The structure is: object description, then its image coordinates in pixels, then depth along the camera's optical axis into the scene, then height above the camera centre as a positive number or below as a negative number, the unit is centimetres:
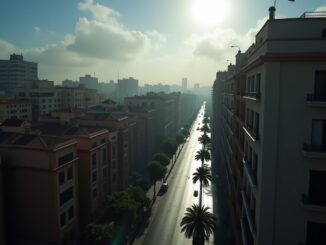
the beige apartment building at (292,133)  2102 -247
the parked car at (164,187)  8306 -2536
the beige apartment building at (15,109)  10761 -521
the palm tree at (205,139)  10764 -1532
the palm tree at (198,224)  4272 -1843
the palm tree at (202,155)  8380 -1638
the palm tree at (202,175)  6412 -1694
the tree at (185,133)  15538 -1856
